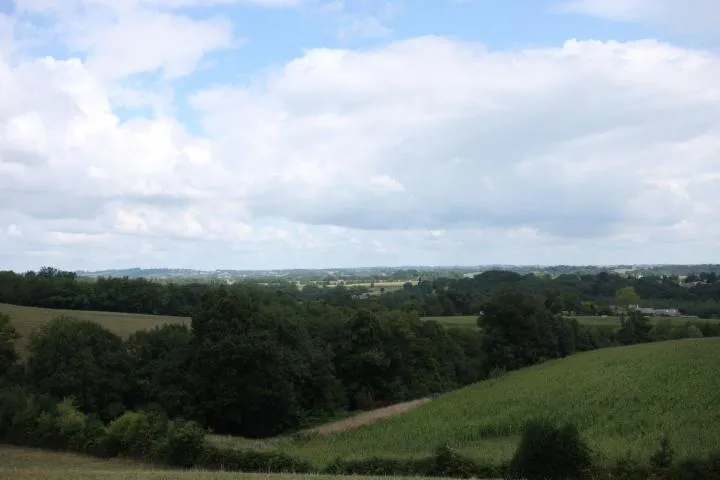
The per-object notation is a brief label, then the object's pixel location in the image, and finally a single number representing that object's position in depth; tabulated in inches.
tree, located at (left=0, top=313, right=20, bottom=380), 2105.9
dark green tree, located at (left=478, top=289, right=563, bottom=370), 2997.0
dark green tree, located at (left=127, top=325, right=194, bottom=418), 2041.1
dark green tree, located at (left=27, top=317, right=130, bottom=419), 1957.4
